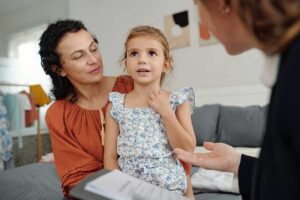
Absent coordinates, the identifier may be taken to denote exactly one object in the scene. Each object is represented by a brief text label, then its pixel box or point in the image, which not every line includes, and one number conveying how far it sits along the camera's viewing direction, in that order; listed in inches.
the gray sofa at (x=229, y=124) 95.5
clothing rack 160.9
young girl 46.4
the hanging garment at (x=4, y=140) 149.5
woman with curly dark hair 55.4
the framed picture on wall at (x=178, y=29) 133.1
